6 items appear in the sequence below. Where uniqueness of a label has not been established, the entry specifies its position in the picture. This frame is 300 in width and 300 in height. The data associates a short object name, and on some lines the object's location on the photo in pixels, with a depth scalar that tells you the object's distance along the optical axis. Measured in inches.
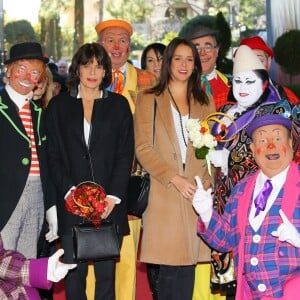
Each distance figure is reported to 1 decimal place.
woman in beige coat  191.8
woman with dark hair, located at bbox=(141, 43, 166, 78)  269.4
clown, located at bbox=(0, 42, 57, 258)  180.5
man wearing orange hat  209.9
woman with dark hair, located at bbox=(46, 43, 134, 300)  187.2
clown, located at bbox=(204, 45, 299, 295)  181.3
